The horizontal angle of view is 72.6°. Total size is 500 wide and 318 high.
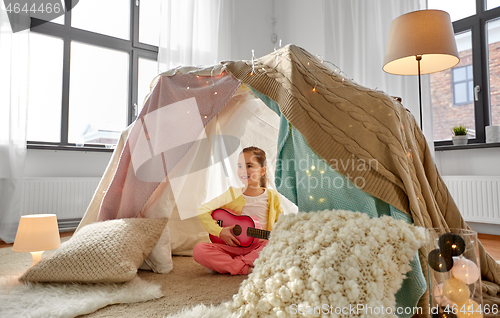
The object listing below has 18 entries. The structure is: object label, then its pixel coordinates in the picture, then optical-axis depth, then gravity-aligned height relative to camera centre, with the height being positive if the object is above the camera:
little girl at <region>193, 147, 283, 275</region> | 1.53 -0.18
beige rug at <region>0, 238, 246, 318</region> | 1.09 -0.43
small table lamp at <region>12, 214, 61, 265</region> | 1.38 -0.24
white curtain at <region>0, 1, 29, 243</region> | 2.44 +0.40
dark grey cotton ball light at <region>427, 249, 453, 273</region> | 0.74 -0.19
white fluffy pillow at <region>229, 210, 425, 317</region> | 0.80 -0.23
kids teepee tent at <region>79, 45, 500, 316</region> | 1.07 +0.11
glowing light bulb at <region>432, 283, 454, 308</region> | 0.76 -0.27
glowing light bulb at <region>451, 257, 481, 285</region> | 0.73 -0.20
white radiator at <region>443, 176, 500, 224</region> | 2.38 -0.15
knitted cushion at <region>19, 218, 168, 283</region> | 1.27 -0.31
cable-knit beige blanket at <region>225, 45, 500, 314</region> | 1.04 +0.14
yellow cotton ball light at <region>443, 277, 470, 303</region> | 0.75 -0.25
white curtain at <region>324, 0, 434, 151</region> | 2.72 +1.18
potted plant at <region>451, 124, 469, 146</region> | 2.66 +0.31
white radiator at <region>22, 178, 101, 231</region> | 2.56 -0.15
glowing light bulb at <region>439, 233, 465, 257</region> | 0.74 -0.15
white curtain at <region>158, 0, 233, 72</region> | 3.12 +1.38
